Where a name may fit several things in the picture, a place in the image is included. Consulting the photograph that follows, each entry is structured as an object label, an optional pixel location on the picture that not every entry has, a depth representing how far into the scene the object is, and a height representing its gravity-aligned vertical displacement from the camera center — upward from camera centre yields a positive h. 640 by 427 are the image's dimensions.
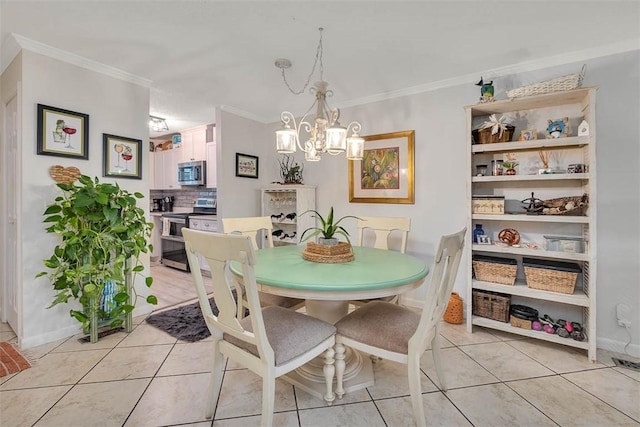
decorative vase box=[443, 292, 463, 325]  2.66 -0.93
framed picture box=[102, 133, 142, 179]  2.59 +0.46
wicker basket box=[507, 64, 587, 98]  2.09 +0.91
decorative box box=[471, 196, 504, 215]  2.40 +0.04
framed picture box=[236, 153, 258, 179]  3.86 +0.57
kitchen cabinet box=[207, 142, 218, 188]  4.47 +0.65
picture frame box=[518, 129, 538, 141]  2.37 +0.61
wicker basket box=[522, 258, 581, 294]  2.17 -0.50
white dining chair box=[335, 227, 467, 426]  1.34 -0.62
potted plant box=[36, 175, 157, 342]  2.09 -0.30
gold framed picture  3.07 +0.41
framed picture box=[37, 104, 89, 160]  2.21 +0.58
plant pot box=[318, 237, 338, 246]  1.89 -0.22
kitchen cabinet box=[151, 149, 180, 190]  5.09 +0.67
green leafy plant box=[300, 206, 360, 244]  1.94 -0.14
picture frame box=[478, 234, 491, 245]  2.52 -0.26
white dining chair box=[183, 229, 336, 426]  1.21 -0.61
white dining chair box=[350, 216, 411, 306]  2.48 -0.16
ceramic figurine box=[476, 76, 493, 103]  2.42 +0.98
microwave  4.55 +0.54
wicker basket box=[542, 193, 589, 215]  2.14 +0.04
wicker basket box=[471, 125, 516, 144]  2.41 +0.62
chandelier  1.84 +0.47
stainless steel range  4.59 -0.42
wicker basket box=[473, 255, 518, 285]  2.37 -0.49
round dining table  1.38 -0.35
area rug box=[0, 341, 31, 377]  1.91 -1.06
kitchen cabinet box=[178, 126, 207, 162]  4.66 +1.03
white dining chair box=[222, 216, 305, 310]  2.08 -0.19
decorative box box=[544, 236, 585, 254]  2.20 -0.26
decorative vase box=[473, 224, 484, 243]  2.55 -0.21
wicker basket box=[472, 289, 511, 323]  2.41 -0.80
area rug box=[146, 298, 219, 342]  2.44 -1.05
